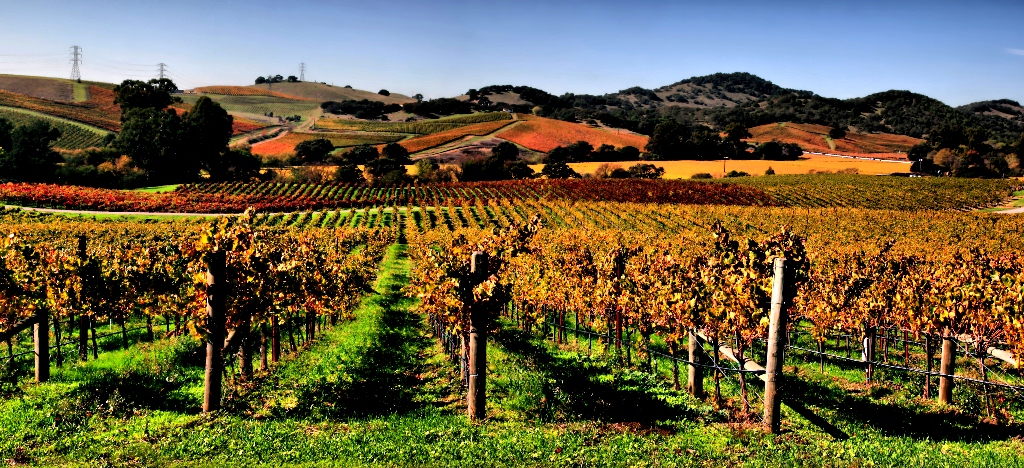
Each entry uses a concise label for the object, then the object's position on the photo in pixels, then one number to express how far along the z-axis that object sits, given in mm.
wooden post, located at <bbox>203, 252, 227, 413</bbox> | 11516
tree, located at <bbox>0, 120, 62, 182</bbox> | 93812
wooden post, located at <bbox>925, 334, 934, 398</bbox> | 14043
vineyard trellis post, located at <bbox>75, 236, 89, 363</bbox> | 16011
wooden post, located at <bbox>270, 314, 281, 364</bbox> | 16395
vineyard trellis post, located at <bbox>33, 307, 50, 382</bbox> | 13477
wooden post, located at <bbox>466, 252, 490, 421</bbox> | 11453
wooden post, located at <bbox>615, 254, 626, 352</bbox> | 17891
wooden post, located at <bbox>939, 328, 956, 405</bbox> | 12805
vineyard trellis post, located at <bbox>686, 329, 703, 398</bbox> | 13039
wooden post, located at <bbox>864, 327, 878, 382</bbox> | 14636
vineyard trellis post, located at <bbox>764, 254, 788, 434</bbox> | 9797
